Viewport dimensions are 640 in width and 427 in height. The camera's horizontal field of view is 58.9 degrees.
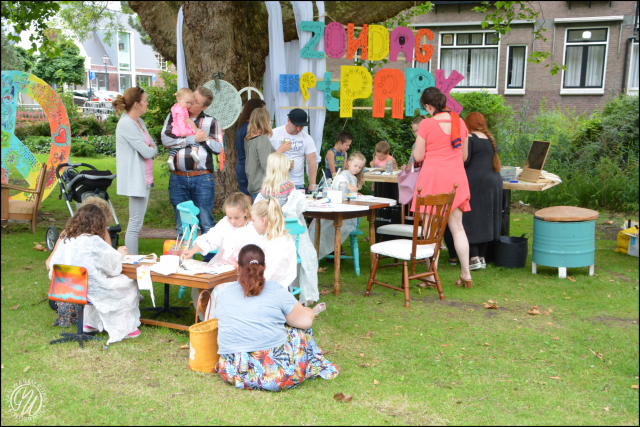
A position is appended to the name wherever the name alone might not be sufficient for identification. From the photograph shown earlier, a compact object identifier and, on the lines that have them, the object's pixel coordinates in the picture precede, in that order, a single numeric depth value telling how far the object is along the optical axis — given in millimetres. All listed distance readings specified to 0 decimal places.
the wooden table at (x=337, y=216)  5734
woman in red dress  5734
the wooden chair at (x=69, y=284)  4074
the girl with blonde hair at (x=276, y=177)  5098
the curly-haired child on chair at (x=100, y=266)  4164
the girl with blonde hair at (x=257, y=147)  5805
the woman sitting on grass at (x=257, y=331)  3537
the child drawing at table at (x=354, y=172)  6774
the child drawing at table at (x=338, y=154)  7887
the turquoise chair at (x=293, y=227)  4836
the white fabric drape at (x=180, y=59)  8258
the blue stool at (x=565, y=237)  6191
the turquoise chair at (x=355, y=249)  6539
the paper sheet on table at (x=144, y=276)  4249
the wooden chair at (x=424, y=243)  5367
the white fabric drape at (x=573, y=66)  18219
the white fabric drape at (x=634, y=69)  17312
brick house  17625
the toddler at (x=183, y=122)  5719
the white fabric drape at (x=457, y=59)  19016
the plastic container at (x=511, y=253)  6781
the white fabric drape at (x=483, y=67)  18859
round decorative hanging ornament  8109
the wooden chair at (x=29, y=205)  7996
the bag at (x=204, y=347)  3811
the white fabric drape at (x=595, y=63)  17984
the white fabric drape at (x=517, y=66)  18547
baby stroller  6312
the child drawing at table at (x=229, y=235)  4492
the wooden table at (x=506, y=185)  6695
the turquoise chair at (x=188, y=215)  4727
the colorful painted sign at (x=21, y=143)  8570
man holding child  5758
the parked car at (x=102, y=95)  26784
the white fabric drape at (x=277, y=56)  7957
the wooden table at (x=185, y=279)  4039
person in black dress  6492
